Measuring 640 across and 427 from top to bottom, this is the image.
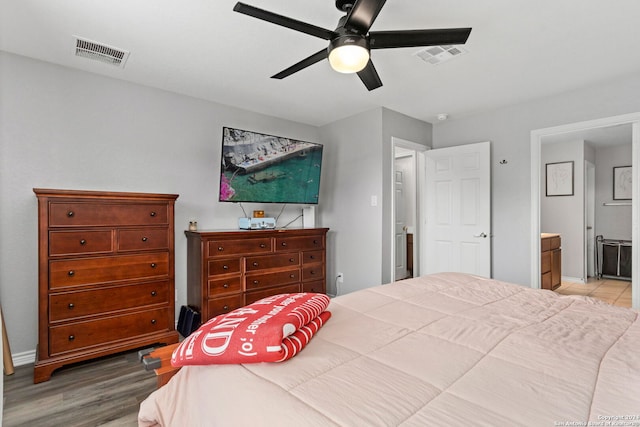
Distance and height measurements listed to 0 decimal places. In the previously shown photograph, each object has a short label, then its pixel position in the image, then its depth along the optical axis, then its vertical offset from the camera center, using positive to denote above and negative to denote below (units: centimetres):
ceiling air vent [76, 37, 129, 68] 242 +126
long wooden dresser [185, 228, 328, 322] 310 -53
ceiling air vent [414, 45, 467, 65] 250 +127
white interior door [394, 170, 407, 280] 559 -25
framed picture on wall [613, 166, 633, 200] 540 +55
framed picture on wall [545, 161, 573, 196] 541 +62
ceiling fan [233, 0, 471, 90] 160 +95
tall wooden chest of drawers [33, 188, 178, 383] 236 -46
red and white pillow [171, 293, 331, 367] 105 -42
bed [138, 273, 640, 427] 80 -47
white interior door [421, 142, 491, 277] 386 +7
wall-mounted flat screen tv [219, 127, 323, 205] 338 +53
